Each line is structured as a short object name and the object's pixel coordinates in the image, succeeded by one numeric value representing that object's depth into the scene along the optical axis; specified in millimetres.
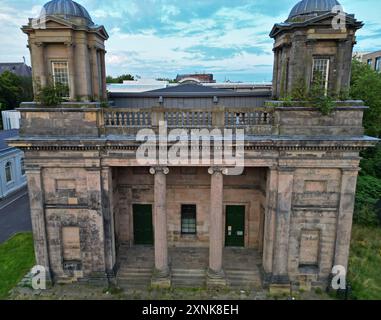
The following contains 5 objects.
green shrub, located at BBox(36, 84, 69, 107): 13062
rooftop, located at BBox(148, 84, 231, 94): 19388
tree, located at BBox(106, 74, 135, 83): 69875
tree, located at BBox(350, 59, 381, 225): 23203
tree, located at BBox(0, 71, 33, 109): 50906
